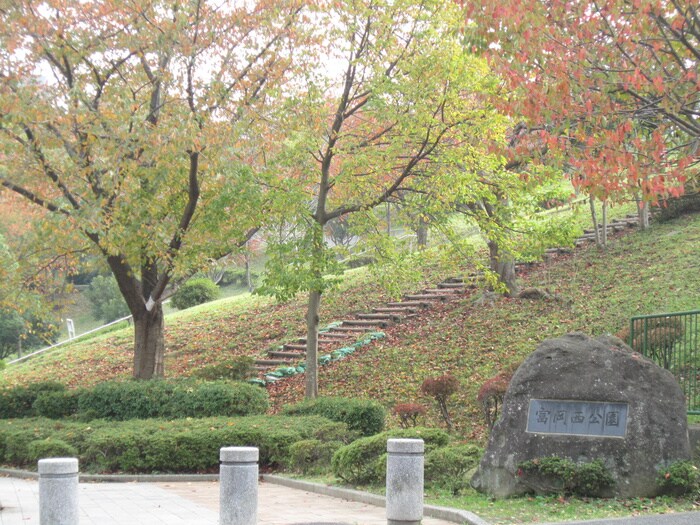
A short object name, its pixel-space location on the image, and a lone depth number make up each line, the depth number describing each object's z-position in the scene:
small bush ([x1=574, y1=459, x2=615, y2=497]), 9.04
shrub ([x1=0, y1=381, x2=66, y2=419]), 17.94
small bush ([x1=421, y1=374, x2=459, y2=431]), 15.07
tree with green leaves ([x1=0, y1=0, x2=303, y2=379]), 16.16
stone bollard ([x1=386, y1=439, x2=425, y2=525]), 7.96
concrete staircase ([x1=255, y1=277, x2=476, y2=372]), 23.92
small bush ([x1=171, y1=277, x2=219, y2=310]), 41.34
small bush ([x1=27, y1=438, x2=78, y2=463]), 12.79
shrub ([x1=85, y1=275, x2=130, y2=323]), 54.50
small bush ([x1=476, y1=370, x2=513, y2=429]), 13.52
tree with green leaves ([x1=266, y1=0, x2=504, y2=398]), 17.38
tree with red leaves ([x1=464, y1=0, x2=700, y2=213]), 9.76
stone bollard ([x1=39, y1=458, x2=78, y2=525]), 6.87
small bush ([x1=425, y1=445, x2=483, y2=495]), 10.38
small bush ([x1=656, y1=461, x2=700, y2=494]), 8.79
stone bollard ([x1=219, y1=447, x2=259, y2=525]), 7.43
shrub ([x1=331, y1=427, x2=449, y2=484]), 10.77
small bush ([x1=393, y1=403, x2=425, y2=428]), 14.33
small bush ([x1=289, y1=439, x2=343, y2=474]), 12.23
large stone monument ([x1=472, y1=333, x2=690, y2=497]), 9.16
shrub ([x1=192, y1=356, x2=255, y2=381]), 20.49
